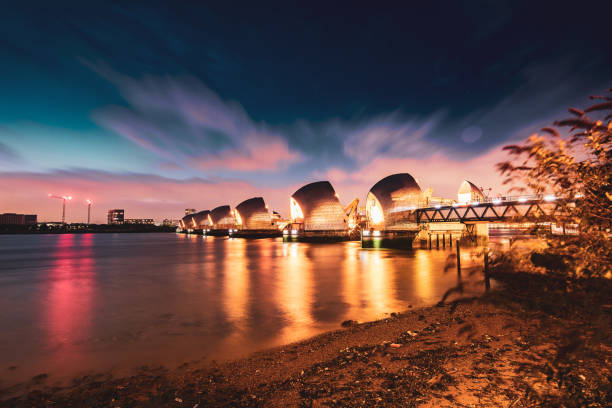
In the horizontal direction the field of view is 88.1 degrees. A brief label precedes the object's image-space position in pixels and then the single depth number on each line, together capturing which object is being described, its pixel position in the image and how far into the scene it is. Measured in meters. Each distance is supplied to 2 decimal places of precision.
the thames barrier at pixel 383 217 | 46.69
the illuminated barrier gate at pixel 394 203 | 56.00
